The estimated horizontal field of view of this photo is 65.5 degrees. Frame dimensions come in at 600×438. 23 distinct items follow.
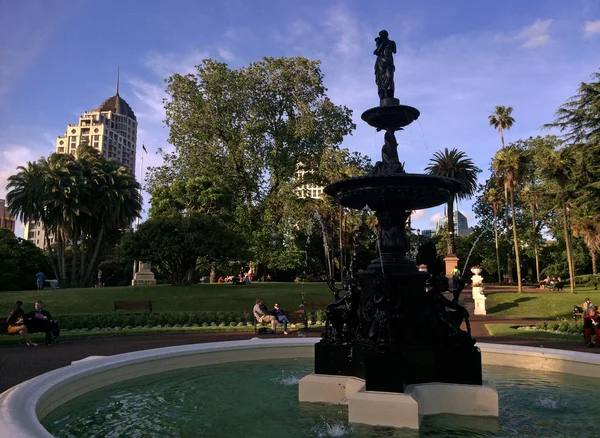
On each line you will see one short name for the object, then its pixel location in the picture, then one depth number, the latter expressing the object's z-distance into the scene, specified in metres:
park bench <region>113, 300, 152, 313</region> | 21.85
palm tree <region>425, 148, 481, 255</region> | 55.94
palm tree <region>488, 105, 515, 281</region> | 58.91
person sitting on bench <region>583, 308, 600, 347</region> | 13.31
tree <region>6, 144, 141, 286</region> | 43.94
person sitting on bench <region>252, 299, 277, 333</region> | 16.86
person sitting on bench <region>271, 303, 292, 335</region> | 16.97
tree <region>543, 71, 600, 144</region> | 32.06
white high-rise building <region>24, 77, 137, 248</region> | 154.50
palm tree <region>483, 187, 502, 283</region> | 54.91
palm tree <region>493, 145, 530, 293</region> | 38.31
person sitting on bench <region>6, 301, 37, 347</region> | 13.42
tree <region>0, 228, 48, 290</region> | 44.16
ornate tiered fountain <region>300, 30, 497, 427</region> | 6.06
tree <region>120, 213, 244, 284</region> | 30.27
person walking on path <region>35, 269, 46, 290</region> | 39.59
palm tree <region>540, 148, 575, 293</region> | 32.59
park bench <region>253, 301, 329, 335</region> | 16.83
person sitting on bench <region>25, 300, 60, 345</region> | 13.83
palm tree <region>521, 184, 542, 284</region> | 41.37
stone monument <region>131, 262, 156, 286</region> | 40.75
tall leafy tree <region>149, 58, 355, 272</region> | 34.59
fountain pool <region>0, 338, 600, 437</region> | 5.28
